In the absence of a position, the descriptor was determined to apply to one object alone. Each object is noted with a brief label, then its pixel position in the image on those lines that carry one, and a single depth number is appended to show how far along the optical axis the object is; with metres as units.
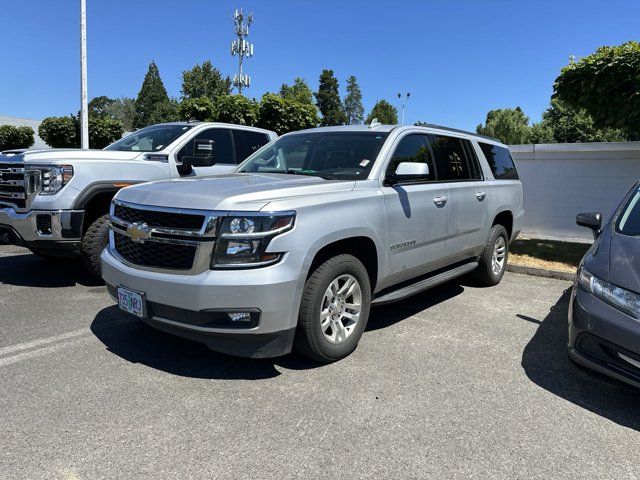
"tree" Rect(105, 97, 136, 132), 101.69
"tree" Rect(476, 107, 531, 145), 53.84
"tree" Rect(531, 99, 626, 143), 39.59
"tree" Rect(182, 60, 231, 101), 52.59
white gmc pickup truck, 5.21
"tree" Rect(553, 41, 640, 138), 7.54
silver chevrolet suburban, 3.18
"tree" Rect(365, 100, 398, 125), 79.31
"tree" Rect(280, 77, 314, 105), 61.23
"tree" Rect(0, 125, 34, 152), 26.64
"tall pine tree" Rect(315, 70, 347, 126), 76.62
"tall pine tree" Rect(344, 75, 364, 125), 106.44
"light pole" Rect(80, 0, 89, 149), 16.61
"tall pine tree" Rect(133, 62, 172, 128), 75.14
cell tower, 45.88
